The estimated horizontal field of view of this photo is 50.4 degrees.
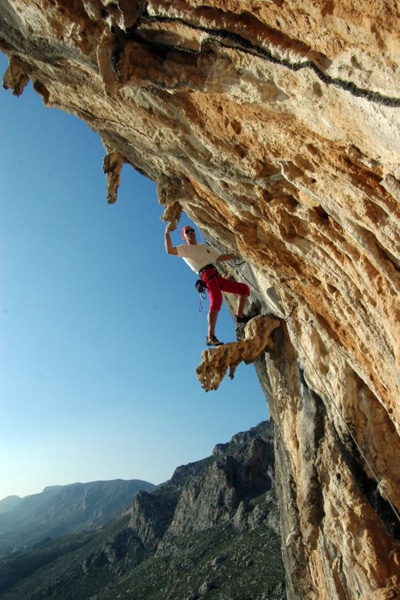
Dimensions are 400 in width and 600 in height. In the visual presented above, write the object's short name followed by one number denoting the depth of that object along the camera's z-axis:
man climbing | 8.88
